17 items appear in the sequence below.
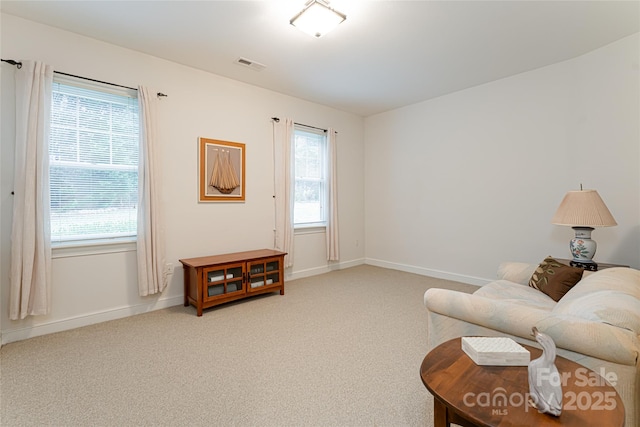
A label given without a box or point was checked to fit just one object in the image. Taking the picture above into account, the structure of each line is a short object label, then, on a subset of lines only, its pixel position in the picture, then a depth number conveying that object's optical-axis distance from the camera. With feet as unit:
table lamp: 8.30
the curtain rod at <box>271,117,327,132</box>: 14.03
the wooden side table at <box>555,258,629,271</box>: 8.61
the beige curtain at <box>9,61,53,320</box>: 8.16
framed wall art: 11.96
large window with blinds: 9.07
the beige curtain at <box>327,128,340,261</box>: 16.19
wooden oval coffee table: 3.01
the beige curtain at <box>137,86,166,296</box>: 10.13
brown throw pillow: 7.30
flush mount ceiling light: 7.53
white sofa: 3.90
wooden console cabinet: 10.37
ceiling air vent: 11.01
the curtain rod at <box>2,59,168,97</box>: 8.20
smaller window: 15.53
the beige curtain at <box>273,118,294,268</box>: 14.16
